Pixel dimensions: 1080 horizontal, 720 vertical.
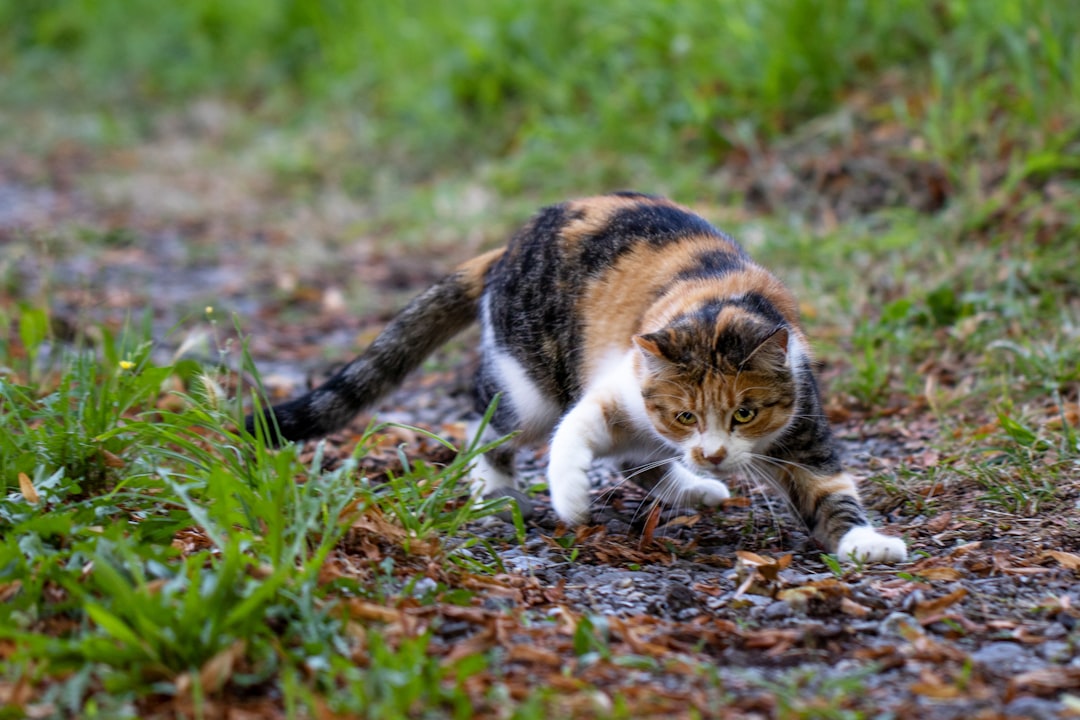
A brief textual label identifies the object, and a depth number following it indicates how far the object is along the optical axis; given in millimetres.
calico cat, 6469
